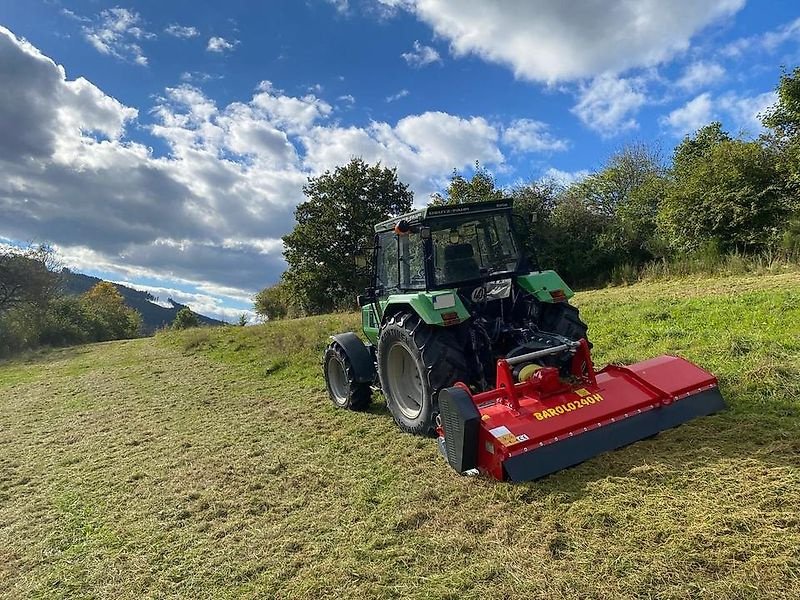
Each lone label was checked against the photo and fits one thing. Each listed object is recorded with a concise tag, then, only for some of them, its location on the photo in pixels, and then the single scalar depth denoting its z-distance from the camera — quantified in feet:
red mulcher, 11.08
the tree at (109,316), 101.19
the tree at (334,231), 92.73
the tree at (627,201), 64.59
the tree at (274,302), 97.40
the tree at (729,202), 46.91
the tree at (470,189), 83.56
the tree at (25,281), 92.48
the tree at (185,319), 81.35
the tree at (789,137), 42.24
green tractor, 14.38
